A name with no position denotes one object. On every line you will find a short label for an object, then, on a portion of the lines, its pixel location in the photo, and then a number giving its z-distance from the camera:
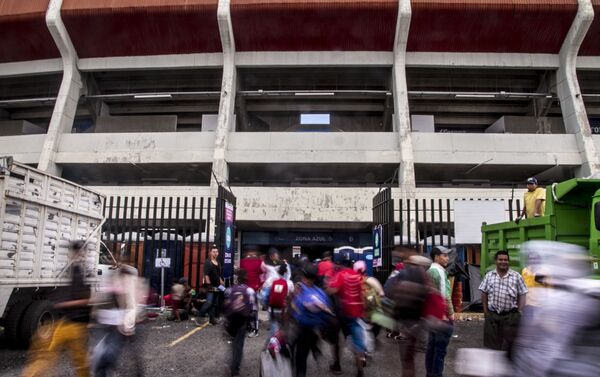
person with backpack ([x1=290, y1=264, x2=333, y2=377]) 4.57
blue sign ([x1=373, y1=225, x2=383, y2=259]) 11.23
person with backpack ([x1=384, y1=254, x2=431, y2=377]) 4.06
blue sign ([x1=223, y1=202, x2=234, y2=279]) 11.37
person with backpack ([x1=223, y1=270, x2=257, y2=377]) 5.35
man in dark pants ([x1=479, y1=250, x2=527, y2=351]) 5.14
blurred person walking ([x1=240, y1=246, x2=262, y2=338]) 9.51
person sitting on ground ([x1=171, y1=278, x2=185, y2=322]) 10.14
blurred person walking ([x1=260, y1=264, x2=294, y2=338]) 5.55
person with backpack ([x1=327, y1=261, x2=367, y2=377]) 5.64
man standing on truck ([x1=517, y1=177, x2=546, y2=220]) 7.71
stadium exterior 20.34
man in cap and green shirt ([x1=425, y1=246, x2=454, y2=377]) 4.71
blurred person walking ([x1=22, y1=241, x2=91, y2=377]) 4.59
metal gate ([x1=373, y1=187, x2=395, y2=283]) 10.84
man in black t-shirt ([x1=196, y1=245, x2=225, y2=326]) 9.77
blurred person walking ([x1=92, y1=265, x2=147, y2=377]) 4.39
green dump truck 6.04
